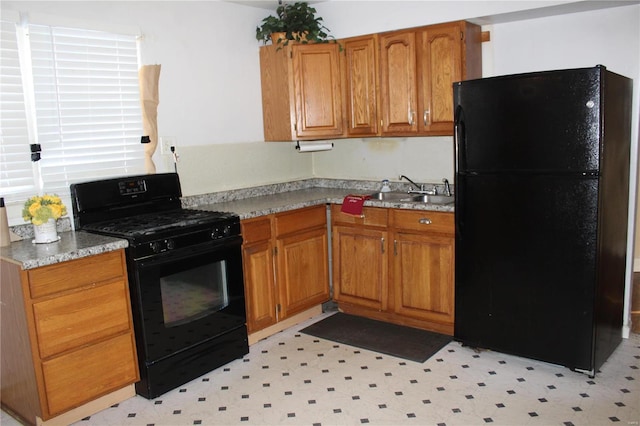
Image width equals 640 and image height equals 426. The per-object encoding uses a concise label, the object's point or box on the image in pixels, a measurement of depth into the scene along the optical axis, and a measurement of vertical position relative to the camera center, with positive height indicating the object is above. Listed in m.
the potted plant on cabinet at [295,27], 4.24 +0.85
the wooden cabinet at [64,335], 2.65 -0.95
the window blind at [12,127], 3.06 +0.13
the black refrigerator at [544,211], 2.94 -0.49
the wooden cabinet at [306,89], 4.24 +0.37
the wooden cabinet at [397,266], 3.70 -0.95
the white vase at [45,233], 2.93 -0.45
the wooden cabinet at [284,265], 3.72 -0.91
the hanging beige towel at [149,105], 3.68 +0.25
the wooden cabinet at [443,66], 3.75 +0.44
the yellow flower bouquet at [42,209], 2.87 -0.32
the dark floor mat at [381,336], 3.59 -1.41
